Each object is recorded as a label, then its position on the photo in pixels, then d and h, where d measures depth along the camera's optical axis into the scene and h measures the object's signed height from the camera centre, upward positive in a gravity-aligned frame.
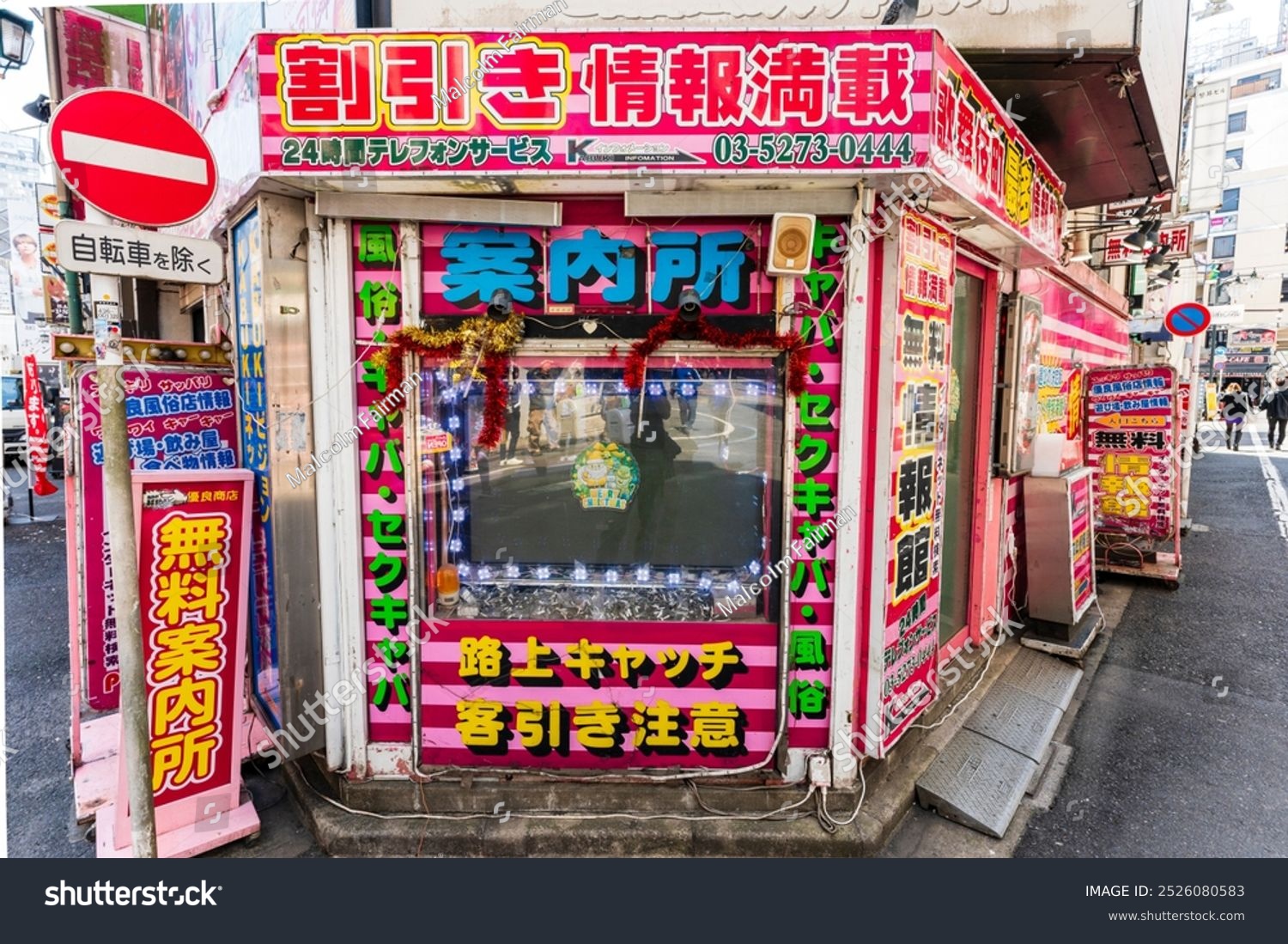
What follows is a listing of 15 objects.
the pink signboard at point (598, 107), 3.52 +1.68
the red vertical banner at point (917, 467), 4.16 -0.33
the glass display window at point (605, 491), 4.11 -0.48
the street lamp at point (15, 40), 8.05 +4.73
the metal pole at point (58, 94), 6.25 +3.24
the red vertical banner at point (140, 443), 4.34 -0.19
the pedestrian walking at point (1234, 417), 21.75 +0.09
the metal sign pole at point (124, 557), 2.74 -0.62
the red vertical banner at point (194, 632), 3.67 -1.25
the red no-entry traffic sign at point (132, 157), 2.68 +1.11
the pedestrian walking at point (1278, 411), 21.02 +0.26
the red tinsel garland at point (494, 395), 3.96 +0.13
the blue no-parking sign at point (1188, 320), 10.06 +1.56
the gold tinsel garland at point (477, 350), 3.90 +0.40
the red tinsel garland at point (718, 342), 3.88 +0.45
